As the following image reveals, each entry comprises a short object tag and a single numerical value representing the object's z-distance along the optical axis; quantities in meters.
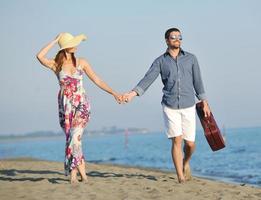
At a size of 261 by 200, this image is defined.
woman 15.52
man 15.91
